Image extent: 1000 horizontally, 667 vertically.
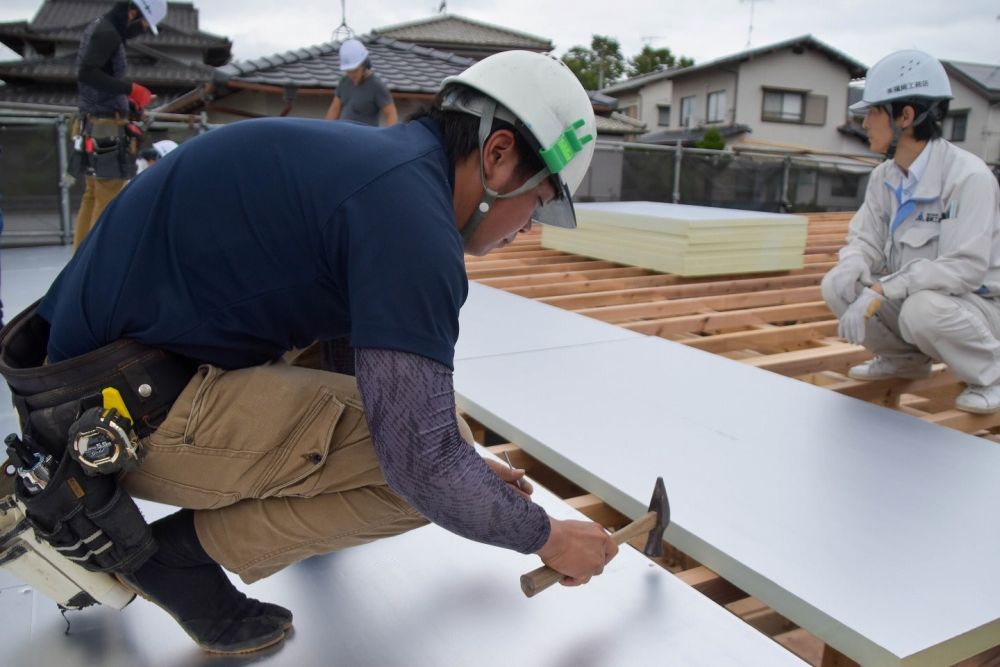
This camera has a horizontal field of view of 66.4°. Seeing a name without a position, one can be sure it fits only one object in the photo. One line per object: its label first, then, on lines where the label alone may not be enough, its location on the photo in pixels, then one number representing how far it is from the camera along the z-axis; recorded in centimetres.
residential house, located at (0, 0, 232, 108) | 1619
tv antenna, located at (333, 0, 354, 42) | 1248
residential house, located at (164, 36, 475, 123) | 914
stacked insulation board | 475
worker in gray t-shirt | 556
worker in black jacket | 423
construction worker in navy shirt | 110
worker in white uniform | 256
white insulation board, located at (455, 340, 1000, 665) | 148
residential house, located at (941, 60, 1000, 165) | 2325
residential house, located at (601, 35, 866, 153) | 2336
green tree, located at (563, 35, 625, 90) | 4322
